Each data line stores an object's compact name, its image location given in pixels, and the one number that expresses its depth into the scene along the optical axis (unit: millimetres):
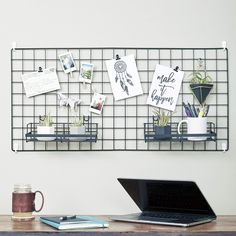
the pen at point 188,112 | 3512
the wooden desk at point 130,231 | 2911
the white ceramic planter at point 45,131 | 3520
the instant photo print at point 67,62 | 3693
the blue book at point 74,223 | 3014
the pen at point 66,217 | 3106
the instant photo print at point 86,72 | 3683
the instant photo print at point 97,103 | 3677
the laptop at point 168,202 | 3117
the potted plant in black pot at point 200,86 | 3558
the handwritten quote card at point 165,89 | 3677
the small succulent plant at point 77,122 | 3560
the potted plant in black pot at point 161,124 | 3482
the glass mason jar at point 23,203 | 3309
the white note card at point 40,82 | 3693
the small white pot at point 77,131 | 3504
